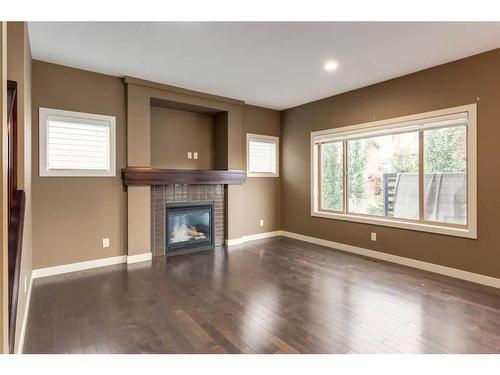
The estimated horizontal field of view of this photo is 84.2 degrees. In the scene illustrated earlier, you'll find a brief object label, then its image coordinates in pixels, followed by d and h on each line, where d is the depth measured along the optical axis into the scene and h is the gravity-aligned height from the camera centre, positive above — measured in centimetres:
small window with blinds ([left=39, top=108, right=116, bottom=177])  347 +59
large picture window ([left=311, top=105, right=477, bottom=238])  349 +22
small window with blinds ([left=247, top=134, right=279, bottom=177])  562 +67
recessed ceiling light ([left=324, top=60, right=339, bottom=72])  349 +158
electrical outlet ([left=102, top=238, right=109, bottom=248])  389 -77
